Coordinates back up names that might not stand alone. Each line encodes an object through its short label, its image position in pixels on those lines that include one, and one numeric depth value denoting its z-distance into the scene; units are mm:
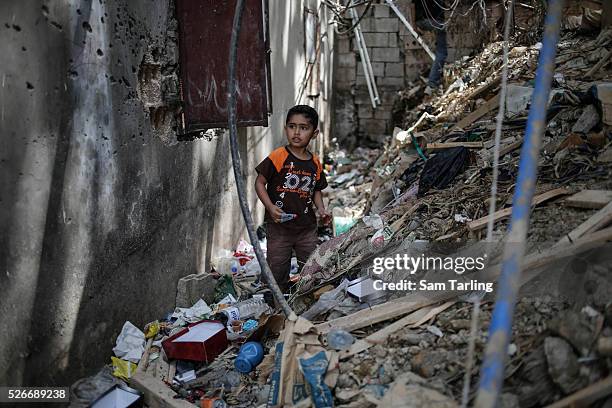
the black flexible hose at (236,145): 2826
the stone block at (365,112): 12117
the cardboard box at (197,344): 3111
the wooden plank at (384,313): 2730
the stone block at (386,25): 11349
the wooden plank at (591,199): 2781
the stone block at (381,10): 11305
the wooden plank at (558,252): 2490
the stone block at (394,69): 11664
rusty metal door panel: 3865
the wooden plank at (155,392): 2758
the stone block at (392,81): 11734
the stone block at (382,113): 12012
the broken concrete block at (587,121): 3742
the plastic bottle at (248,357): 2967
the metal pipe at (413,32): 10898
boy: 3824
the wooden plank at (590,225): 2605
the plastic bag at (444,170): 4402
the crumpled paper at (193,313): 3727
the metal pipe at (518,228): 1639
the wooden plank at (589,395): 1846
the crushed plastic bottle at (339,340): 2557
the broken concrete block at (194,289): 3916
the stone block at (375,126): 12125
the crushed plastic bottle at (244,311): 3732
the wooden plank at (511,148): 4234
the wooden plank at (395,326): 2543
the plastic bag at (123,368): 3049
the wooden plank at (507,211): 3066
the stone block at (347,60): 11984
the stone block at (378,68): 11758
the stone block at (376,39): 11539
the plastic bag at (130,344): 3190
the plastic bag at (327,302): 3072
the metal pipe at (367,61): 11625
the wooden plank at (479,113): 5605
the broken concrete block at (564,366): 1961
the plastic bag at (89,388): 2760
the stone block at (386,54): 11594
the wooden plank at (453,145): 4799
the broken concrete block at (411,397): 2049
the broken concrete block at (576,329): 2051
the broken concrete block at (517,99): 5055
